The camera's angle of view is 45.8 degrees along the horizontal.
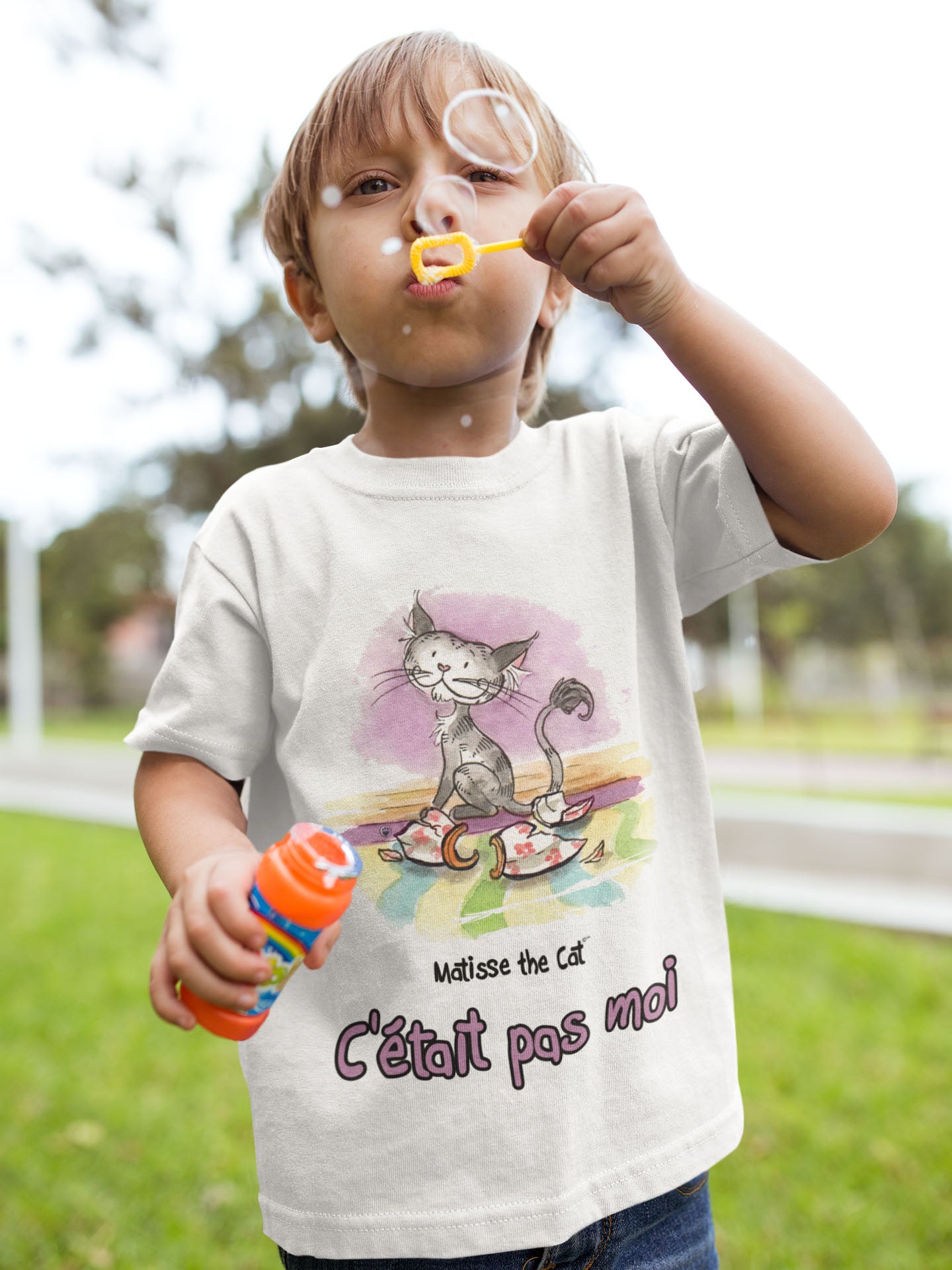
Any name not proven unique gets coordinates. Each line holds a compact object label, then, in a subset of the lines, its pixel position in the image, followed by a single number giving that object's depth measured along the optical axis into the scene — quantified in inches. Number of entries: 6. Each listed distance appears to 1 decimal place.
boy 28.9
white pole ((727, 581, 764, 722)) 465.1
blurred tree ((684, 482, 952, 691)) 389.1
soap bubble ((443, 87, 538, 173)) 28.9
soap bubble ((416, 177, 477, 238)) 27.9
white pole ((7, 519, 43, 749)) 229.1
